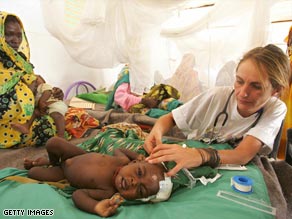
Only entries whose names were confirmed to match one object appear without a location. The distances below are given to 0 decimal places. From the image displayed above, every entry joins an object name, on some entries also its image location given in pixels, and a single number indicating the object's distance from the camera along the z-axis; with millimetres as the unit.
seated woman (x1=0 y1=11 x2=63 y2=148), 1455
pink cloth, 2279
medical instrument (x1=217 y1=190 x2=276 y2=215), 783
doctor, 984
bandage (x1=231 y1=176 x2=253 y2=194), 868
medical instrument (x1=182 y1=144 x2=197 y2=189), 942
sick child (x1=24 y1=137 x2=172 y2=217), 846
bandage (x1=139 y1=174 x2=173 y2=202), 902
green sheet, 750
